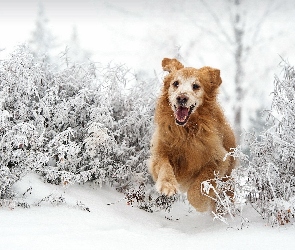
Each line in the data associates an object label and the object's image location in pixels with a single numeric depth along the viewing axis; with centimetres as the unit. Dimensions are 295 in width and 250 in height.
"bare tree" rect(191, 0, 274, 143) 2587
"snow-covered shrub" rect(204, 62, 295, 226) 737
